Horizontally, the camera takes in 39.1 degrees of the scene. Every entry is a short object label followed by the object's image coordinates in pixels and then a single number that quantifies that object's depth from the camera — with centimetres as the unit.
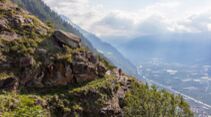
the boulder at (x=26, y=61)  4812
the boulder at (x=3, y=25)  5086
